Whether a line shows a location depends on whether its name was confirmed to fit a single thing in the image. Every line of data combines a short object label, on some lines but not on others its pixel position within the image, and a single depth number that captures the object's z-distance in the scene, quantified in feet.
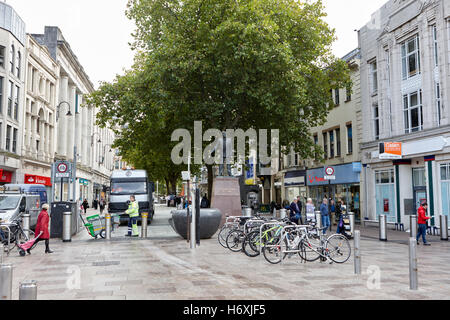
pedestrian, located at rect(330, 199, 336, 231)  77.70
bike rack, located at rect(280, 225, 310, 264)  35.55
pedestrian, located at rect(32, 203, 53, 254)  41.39
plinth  75.56
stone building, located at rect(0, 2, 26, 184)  110.42
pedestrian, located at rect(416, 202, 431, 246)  49.93
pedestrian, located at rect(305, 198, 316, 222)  61.11
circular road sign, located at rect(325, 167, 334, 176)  67.92
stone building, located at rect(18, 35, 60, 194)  128.16
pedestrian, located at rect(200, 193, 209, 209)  96.24
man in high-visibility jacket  60.13
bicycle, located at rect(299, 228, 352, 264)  35.06
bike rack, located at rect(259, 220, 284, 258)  37.91
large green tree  70.69
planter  53.83
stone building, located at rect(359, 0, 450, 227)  64.54
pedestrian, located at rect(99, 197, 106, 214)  136.13
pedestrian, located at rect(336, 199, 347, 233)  53.62
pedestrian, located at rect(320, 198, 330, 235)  62.95
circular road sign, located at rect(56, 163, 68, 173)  65.77
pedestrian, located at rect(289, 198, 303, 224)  60.90
